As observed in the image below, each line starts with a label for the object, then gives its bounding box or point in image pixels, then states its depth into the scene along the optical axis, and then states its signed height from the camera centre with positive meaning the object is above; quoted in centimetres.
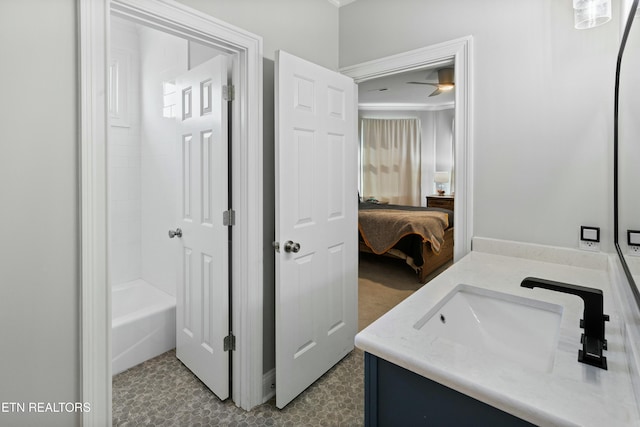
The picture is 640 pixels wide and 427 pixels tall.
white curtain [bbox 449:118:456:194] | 729 +56
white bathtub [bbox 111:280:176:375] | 222 -85
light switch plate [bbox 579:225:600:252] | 152 -15
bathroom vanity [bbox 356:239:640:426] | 68 -38
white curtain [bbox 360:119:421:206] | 751 +112
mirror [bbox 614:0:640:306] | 89 +17
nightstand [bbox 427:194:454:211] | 666 +10
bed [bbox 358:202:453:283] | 409 -39
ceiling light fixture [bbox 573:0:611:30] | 138 +80
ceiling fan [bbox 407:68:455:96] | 441 +171
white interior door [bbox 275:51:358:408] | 181 -9
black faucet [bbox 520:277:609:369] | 81 -28
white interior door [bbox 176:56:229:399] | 190 -12
